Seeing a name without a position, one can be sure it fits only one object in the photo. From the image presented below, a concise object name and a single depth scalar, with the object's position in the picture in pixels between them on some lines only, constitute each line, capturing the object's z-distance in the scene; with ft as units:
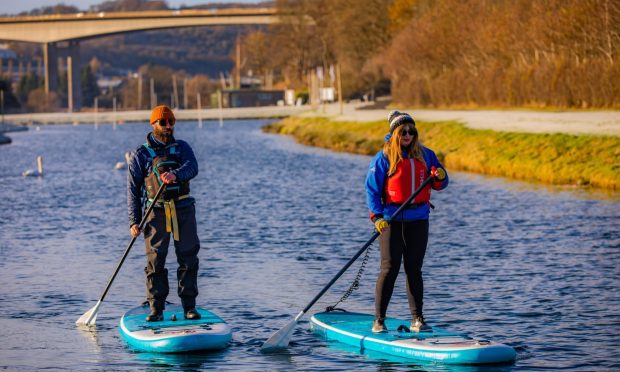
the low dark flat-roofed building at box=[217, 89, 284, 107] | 629.10
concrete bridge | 585.63
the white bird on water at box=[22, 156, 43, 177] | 161.89
